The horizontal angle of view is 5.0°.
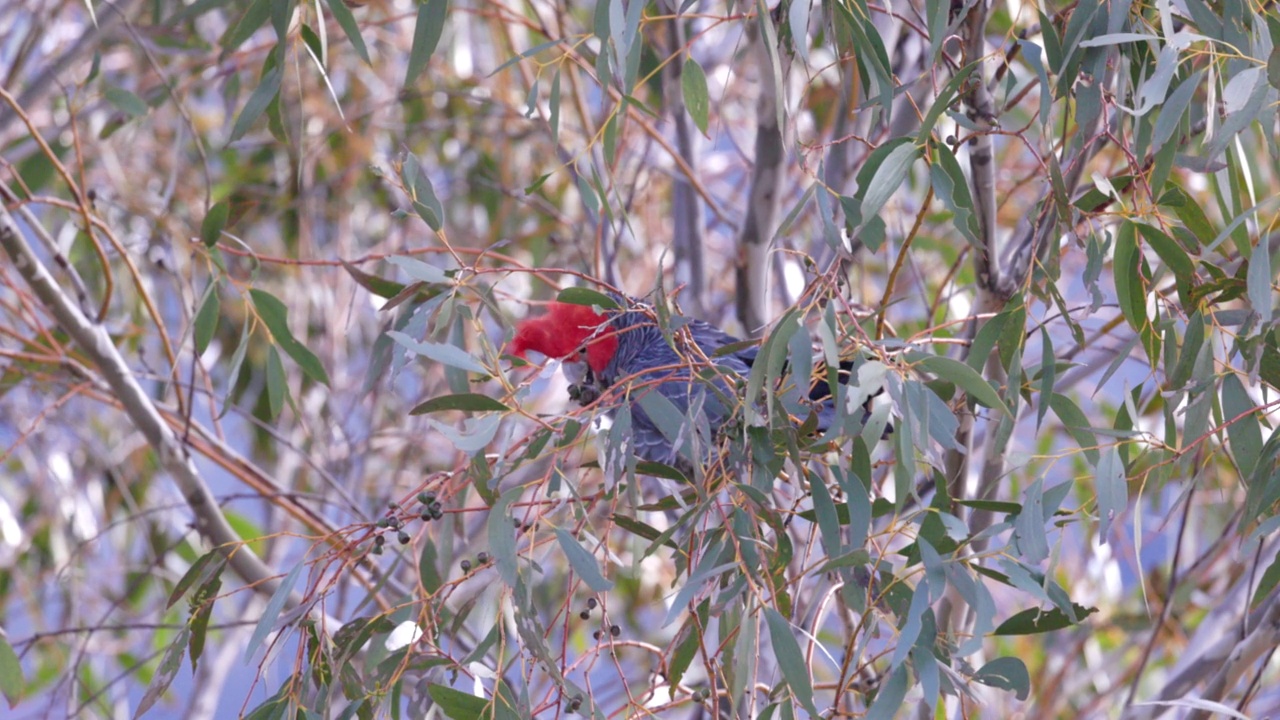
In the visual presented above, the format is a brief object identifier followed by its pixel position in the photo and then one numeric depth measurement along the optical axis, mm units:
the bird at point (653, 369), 11167
